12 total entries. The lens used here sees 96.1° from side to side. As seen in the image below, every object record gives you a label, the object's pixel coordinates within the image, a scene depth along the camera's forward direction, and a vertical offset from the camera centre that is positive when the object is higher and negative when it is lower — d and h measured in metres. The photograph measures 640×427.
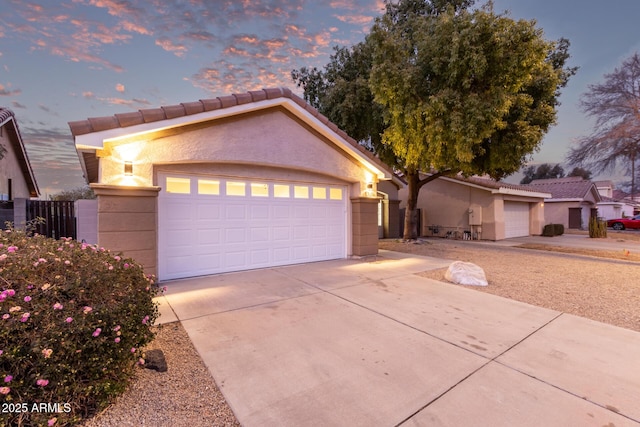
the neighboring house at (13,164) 13.26 +2.59
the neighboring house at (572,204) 24.33 +0.68
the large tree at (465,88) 8.88 +4.32
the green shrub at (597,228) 16.88 -0.97
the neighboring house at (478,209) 15.73 +0.17
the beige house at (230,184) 5.65 +0.71
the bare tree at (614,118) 17.06 +5.65
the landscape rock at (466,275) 6.33 -1.42
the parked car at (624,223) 23.06 -0.96
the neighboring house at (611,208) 31.06 +0.39
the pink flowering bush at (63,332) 1.92 -0.88
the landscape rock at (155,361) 2.94 -1.55
